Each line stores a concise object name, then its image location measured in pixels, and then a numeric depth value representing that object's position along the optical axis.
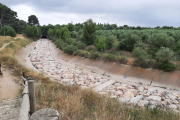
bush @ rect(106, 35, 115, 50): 23.40
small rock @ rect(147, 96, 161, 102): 9.59
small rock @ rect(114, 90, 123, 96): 10.27
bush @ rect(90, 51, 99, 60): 18.93
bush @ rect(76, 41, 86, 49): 25.71
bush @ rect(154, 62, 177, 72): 13.21
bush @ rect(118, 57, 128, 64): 16.31
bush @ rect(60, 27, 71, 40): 37.07
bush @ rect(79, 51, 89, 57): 20.35
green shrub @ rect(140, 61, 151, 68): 14.60
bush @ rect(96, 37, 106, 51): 21.30
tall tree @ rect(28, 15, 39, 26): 92.83
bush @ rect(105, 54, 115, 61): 17.33
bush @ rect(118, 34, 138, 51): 20.68
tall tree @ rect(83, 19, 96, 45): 26.98
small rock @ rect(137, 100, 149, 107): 8.41
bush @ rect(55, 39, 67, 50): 29.17
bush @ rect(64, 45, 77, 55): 23.30
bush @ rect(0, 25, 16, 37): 47.03
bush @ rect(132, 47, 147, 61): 14.86
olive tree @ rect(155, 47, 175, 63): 13.65
